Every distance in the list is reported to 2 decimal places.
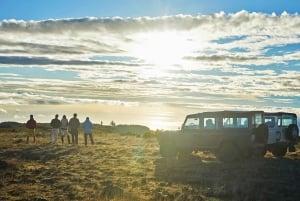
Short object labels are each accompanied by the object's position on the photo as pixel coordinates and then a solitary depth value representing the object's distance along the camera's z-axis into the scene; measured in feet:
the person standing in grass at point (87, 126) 103.45
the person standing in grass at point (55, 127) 106.78
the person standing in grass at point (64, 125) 107.45
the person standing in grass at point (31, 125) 109.91
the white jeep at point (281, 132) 75.31
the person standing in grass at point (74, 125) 103.35
